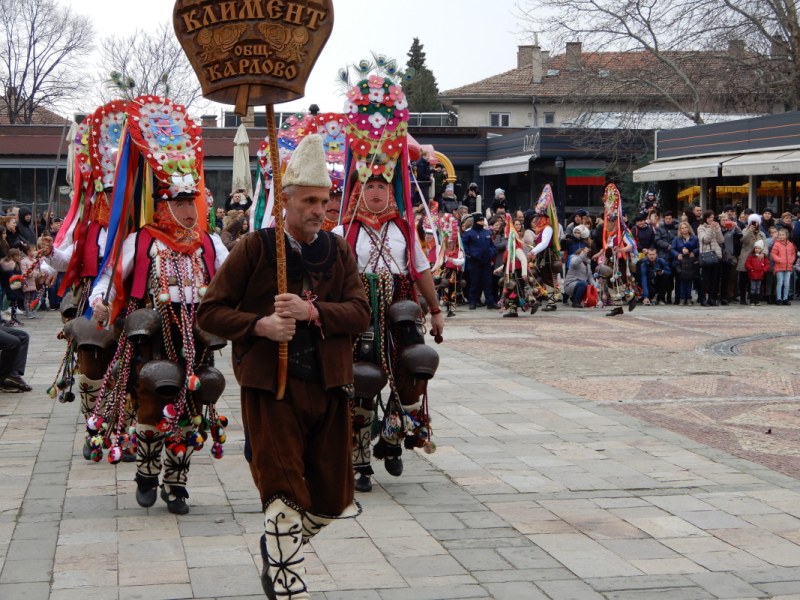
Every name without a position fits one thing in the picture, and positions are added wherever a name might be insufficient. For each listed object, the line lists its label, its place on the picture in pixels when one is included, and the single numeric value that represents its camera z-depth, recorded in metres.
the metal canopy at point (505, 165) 42.40
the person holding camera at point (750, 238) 22.39
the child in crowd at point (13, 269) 17.16
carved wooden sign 4.76
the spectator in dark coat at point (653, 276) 22.69
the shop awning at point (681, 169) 29.75
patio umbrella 23.40
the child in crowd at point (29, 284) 18.92
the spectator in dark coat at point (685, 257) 22.36
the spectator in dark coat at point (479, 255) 21.75
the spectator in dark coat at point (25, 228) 20.20
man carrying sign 4.76
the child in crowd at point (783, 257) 22.09
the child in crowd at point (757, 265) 22.23
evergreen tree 74.50
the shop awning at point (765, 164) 26.30
